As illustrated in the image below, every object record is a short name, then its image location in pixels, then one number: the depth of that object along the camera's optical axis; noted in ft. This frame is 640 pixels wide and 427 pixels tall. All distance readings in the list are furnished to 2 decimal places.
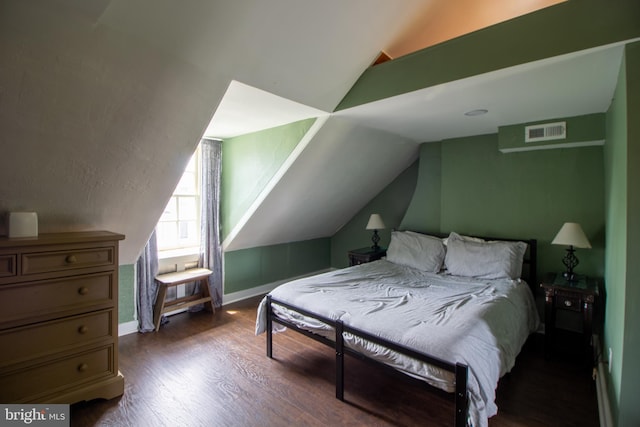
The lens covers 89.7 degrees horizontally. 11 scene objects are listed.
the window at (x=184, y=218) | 12.27
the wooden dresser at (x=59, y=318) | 6.00
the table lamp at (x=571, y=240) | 8.69
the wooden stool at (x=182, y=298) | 10.91
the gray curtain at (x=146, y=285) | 10.66
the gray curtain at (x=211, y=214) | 12.41
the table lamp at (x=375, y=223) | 14.03
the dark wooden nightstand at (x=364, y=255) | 13.66
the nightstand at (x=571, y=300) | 8.16
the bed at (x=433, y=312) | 5.69
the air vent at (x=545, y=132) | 9.37
